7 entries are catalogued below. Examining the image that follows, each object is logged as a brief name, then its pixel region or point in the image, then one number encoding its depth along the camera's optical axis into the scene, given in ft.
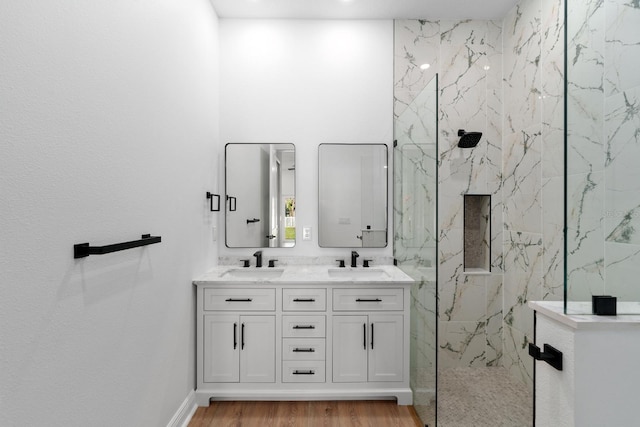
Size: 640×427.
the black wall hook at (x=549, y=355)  3.29
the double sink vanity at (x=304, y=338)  7.59
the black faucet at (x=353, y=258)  9.01
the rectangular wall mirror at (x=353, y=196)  9.40
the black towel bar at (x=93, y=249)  3.70
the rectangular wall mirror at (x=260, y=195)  9.36
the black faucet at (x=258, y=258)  9.06
